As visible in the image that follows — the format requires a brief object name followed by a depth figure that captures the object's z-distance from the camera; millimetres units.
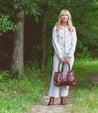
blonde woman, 6004
